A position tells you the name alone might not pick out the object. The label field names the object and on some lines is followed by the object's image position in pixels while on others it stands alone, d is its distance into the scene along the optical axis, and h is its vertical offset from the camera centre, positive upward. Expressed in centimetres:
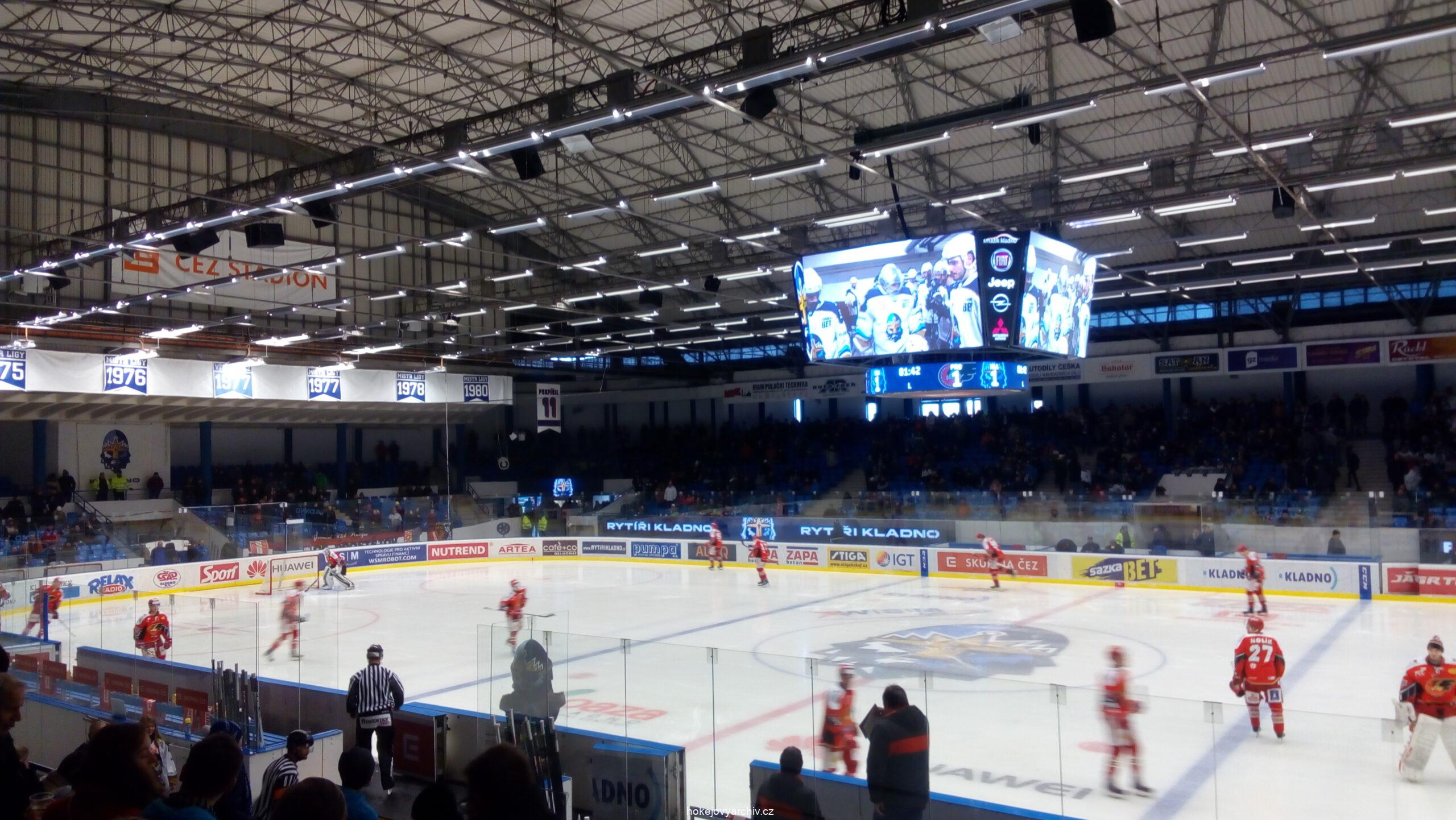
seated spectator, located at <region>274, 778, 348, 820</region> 320 -108
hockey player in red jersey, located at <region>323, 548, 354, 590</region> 2666 -292
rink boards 2139 -316
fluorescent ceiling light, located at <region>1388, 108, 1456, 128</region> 1429 +443
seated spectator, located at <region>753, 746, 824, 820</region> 672 -230
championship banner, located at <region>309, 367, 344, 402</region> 3581 +256
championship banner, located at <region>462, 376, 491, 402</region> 4053 +265
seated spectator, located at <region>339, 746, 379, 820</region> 535 -166
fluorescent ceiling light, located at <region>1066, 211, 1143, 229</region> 1993 +441
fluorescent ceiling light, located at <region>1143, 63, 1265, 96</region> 1309 +467
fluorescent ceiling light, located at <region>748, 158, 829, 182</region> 1708 +466
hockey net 2916 -324
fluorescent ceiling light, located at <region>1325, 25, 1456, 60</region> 1175 +457
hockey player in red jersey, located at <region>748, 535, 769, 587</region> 2649 -282
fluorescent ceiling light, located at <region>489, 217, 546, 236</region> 1962 +445
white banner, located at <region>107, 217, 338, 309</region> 2997 +575
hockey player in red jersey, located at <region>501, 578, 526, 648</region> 1764 -261
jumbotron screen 1720 +260
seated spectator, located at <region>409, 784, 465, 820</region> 366 -125
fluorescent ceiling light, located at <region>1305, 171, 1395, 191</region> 1775 +447
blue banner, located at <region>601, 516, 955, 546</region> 2850 -248
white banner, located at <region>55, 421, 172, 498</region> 3622 +44
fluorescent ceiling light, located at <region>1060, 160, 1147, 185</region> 1756 +459
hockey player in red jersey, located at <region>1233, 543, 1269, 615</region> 1888 -250
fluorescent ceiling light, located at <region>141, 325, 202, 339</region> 2951 +379
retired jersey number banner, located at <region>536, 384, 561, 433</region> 3734 +167
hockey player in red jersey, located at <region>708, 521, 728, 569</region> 3027 -288
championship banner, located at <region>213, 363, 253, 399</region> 3325 +256
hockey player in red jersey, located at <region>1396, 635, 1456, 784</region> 888 -245
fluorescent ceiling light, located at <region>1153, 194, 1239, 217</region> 1858 +426
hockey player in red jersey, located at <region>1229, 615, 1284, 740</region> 1045 -240
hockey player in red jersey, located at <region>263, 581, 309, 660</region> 1409 -233
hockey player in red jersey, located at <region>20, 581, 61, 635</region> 1783 -252
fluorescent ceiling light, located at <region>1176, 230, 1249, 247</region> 2264 +445
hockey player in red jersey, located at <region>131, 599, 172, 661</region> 1268 -218
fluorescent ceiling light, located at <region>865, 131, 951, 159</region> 1525 +463
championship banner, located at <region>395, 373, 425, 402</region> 3831 +259
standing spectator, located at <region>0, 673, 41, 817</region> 443 -133
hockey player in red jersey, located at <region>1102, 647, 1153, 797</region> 735 -205
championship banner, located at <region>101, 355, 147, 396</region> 3053 +263
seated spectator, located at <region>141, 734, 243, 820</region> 384 -119
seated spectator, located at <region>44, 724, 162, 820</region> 350 -110
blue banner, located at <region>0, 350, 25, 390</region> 2789 +261
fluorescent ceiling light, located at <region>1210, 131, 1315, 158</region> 1588 +465
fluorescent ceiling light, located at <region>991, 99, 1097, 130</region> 1402 +457
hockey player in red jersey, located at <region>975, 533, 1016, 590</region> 2481 -276
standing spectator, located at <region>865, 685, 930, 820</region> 659 -208
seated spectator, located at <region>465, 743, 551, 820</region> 326 -108
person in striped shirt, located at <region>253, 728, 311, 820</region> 653 -213
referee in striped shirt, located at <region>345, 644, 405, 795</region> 896 -219
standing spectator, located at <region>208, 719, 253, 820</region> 571 -197
